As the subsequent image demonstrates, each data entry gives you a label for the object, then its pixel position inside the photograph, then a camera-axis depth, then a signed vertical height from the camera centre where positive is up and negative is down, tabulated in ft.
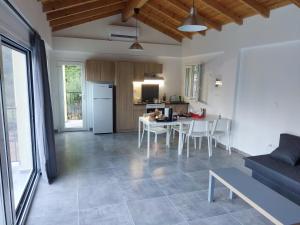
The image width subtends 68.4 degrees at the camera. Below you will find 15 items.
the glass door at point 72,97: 20.72 -1.06
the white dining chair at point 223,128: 15.33 -2.81
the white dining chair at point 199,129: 14.67 -2.77
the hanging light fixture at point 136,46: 15.68 +2.89
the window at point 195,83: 20.13 +0.46
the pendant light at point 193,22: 9.18 +2.76
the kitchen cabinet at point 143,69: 21.30 +1.80
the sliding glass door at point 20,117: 10.18 -1.63
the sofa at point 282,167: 9.01 -3.52
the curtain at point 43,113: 10.26 -1.31
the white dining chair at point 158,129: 15.65 -3.05
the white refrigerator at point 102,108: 19.88 -1.98
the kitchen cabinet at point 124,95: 20.70 -0.78
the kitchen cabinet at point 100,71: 20.01 +1.42
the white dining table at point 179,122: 14.34 -2.29
